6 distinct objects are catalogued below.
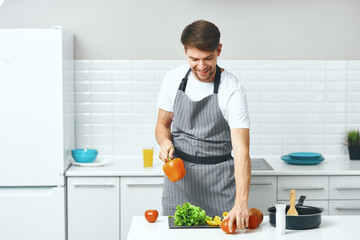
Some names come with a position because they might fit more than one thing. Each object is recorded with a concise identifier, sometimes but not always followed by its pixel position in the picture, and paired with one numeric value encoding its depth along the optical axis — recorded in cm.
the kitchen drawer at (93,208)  335
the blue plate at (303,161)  355
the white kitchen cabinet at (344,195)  338
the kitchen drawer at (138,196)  336
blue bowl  353
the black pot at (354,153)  378
